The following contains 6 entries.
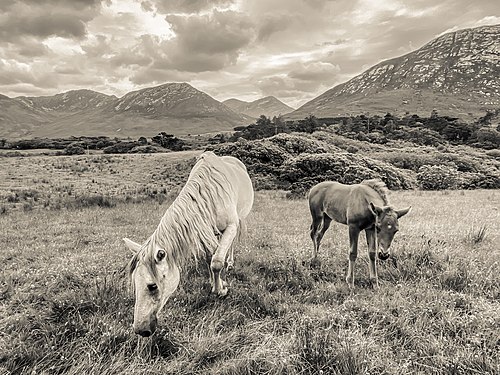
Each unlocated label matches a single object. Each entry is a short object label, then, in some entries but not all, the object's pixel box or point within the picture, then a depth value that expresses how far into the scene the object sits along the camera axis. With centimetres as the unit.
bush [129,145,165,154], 4688
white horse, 373
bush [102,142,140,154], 4766
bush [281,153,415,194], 2642
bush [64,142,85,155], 4378
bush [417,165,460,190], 2898
